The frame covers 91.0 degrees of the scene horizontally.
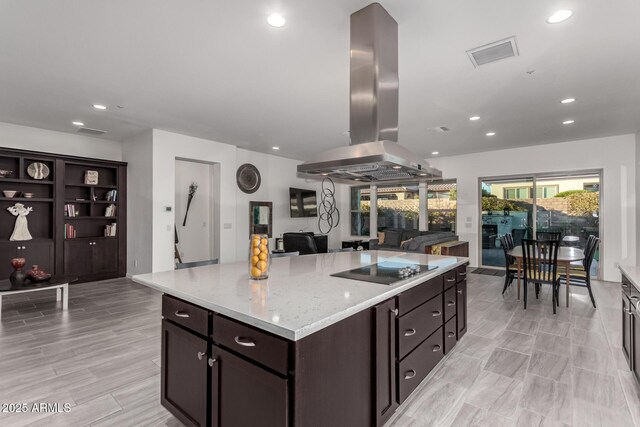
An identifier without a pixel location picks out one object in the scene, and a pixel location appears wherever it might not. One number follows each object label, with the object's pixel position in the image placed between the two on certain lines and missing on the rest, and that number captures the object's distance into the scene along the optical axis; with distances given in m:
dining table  4.00
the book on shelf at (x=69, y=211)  5.55
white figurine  5.02
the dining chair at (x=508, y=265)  4.77
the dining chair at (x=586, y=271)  4.11
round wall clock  7.05
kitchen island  1.22
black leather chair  5.74
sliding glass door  6.17
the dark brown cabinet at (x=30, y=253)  4.93
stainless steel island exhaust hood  2.15
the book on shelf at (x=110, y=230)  6.01
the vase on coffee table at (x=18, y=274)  3.84
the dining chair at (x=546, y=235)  5.69
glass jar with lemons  1.93
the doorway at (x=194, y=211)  6.80
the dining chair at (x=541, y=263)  3.91
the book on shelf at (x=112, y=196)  6.03
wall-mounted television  8.30
